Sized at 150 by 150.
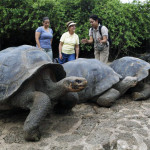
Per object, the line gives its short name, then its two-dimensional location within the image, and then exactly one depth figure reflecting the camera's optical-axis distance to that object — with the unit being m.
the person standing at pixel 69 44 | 4.49
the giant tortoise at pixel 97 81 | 3.21
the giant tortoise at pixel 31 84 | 2.03
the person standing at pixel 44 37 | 4.32
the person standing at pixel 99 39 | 4.15
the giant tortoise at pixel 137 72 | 3.65
